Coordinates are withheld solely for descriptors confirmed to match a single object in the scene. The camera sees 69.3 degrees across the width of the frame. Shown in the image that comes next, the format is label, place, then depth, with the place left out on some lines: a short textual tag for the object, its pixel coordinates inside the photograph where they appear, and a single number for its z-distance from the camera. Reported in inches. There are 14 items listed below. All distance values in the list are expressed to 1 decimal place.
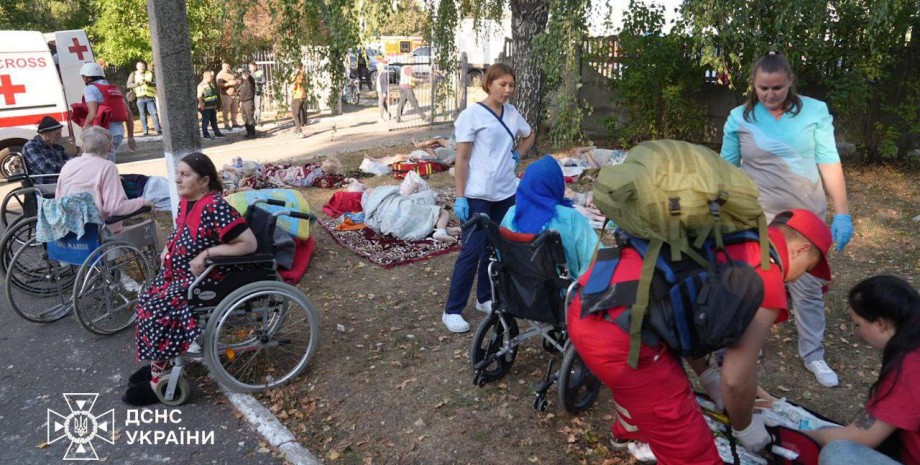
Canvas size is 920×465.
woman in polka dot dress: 141.9
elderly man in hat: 236.3
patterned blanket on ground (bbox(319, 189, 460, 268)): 243.8
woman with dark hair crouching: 84.9
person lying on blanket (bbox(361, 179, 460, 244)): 263.6
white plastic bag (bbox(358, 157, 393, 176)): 389.1
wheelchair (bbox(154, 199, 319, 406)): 144.3
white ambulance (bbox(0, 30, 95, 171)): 388.8
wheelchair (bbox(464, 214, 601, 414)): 129.0
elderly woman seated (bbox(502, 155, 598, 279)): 134.3
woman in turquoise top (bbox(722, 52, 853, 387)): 133.3
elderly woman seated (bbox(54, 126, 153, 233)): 185.3
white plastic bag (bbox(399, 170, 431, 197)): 300.6
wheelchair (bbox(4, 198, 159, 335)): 180.7
